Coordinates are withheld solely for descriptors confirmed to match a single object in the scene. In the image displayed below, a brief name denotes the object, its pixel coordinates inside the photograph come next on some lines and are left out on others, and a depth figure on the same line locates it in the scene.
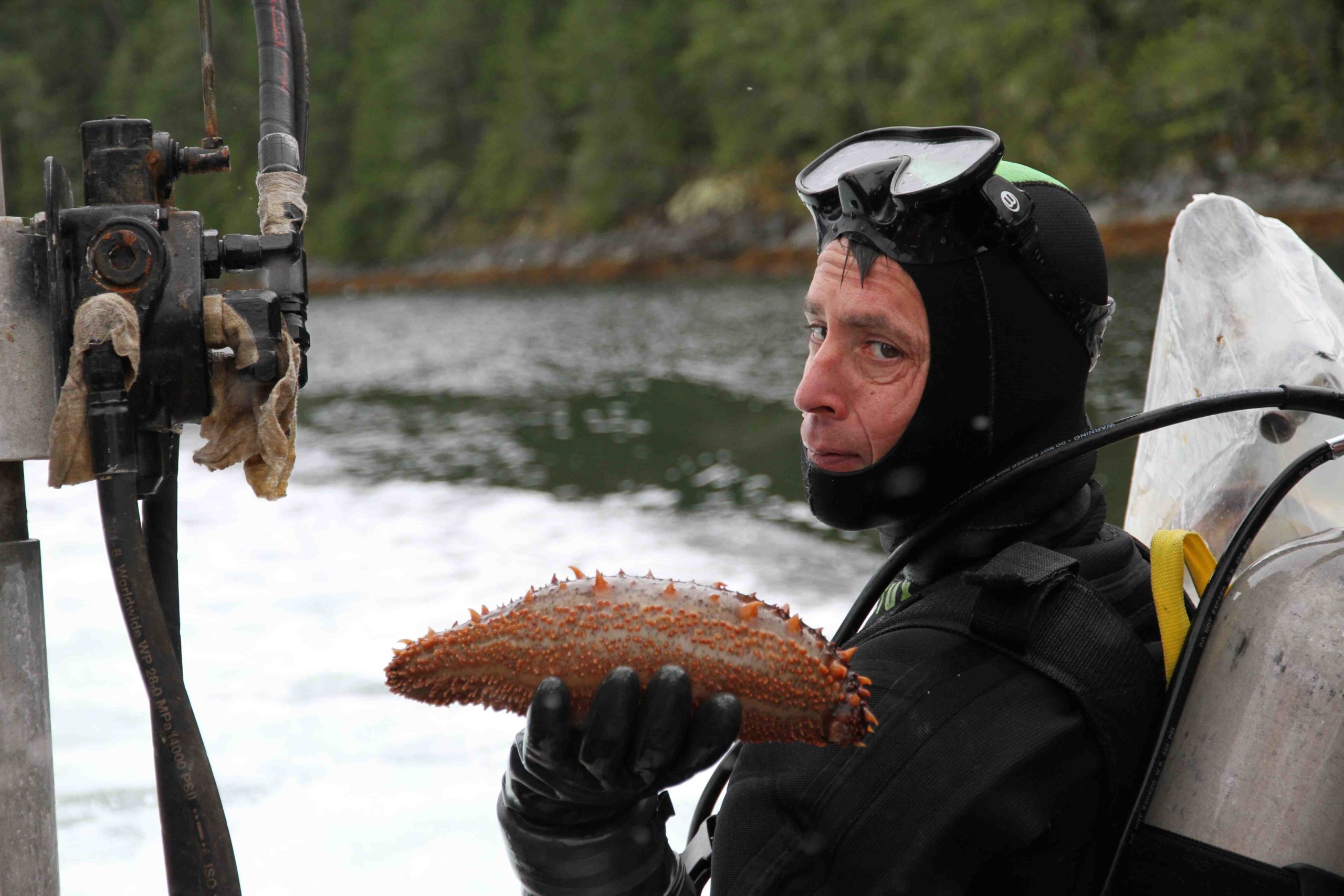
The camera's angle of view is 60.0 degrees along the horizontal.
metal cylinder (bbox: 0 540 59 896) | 2.12
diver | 1.65
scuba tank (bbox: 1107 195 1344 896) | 1.74
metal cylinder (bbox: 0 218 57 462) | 2.01
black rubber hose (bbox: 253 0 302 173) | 2.27
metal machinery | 1.95
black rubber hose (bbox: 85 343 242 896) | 1.94
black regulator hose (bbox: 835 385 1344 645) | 1.96
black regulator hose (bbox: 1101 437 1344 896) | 1.77
